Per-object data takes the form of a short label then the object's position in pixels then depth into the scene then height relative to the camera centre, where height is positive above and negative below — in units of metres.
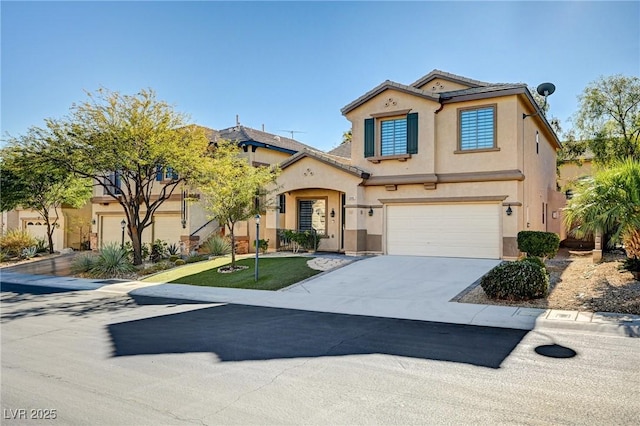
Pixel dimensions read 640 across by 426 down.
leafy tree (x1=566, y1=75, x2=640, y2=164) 22.34 +5.30
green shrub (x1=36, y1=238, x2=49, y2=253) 27.43 -1.74
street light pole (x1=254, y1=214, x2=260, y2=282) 14.73 -0.28
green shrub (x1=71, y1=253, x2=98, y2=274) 18.97 -1.98
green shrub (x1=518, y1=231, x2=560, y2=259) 15.59 -0.87
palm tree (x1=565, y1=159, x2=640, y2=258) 10.27 +0.36
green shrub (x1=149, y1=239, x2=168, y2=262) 22.75 -1.71
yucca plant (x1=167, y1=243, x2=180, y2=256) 24.03 -1.66
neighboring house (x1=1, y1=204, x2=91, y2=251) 30.45 -0.50
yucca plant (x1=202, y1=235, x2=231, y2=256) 21.94 -1.38
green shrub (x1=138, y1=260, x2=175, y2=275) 18.52 -2.14
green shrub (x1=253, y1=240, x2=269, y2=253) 21.41 -1.29
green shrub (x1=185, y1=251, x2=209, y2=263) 20.83 -1.89
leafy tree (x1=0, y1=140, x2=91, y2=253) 18.98 +2.05
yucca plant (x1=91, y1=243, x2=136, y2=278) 18.22 -1.93
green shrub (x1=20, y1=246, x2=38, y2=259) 25.42 -1.98
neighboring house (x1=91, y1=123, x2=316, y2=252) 24.48 +0.33
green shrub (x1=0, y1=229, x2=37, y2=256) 25.33 -1.37
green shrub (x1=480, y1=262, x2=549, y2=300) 10.56 -1.55
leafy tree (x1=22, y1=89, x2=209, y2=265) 18.11 +3.42
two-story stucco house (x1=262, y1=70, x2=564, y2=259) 17.08 +1.91
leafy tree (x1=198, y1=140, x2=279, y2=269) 16.31 +1.05
